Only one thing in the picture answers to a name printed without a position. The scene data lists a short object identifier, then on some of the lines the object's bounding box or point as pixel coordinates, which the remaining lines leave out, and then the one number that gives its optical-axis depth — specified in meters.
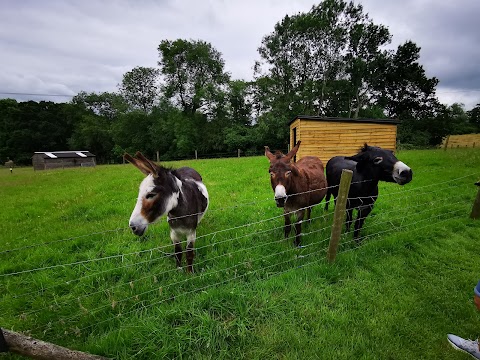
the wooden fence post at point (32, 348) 1.57
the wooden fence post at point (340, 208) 3.11
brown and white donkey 2.64
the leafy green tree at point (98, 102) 56.41
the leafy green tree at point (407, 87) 35.44
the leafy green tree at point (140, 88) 43.41
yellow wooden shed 13.76
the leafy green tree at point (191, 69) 38.41
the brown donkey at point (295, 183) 3.72
